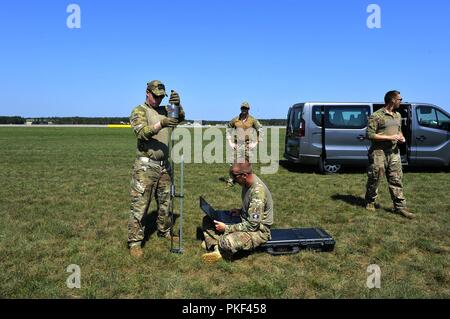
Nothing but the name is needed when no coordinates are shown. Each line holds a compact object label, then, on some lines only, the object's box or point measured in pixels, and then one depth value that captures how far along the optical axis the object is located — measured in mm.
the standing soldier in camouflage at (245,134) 9352
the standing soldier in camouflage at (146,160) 4902
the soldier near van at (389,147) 6680
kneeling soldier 4648
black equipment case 4871
